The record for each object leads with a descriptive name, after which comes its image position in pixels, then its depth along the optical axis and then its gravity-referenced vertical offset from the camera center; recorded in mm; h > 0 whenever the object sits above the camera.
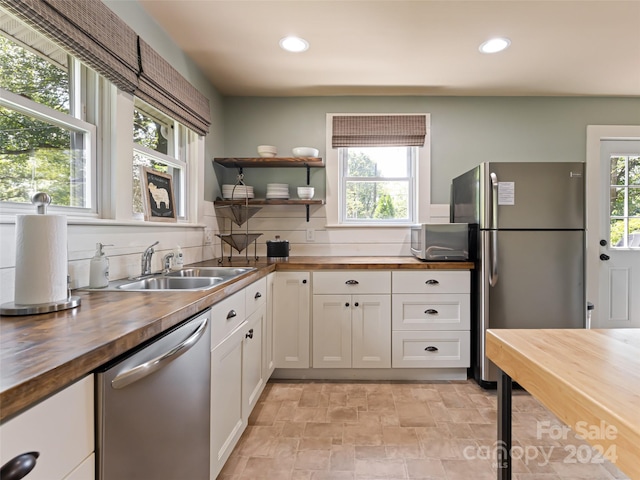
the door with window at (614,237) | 3105 +4
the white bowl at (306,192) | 2932 +383
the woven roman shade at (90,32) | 1165 +795
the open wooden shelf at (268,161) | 2838 +633
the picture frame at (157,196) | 1957 +242
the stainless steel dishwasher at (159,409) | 744 -460
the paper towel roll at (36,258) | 997 -67
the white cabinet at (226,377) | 1375 -622
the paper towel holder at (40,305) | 957 -205
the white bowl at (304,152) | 2846 +711
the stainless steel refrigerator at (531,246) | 2348 -62
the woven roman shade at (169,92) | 1797 +873
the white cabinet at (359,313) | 2508 -561
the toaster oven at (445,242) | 2498 -37
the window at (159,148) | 1957 +573
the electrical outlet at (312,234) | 3135 +23
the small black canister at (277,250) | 2789 -111
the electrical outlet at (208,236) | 2727 +2
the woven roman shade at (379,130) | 3061 +958
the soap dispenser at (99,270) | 1438 -145
